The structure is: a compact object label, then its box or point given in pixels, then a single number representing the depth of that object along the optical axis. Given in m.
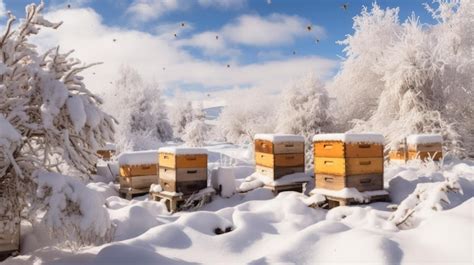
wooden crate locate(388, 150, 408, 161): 11.83
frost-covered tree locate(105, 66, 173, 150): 33.73
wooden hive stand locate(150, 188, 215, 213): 8.51
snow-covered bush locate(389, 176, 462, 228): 5.44
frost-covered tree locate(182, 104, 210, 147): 38.38
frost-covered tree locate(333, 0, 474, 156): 16.78
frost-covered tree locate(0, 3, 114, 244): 4.24
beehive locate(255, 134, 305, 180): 9.17
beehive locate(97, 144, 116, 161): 14.29
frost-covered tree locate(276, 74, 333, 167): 21.20
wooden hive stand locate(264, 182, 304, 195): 9.06
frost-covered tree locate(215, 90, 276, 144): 39.59
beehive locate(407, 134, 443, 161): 10.99
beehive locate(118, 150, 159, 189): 9.83
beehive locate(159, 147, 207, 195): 8.62
